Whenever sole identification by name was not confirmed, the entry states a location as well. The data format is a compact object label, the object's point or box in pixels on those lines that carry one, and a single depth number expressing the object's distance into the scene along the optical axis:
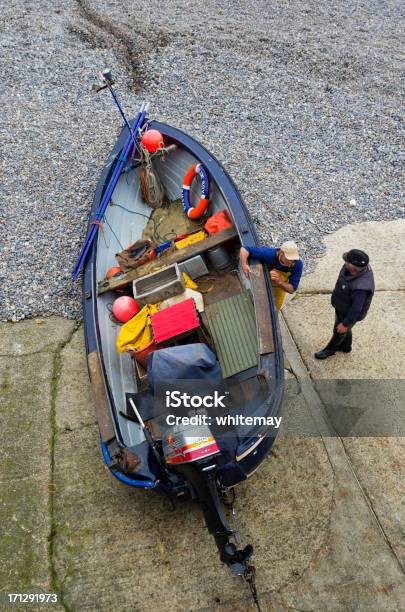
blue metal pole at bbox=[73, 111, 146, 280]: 6.40
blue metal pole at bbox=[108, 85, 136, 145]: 7.22
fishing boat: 4.21
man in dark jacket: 4.84
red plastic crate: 5.14
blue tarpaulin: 4.49
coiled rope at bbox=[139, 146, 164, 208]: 7.17
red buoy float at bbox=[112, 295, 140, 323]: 5.68
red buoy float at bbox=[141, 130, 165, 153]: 7.24
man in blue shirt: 5.14
